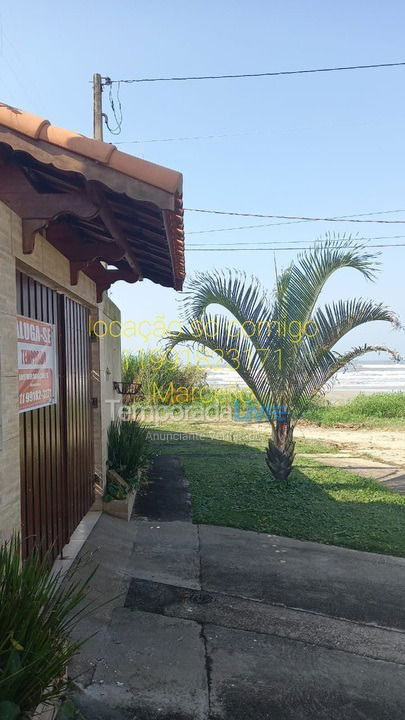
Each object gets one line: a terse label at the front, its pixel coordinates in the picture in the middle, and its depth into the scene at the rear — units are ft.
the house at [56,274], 9.24
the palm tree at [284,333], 25.55
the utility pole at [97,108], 39.22
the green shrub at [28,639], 6.73
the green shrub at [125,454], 21.64
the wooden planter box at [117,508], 20.07
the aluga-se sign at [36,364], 11.59
